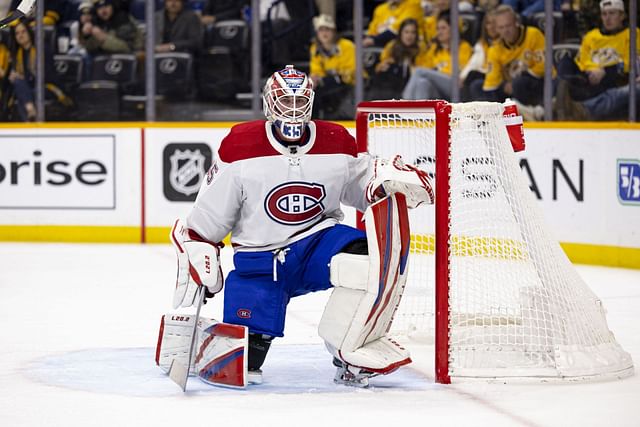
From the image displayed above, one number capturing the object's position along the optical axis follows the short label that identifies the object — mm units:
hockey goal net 7065
